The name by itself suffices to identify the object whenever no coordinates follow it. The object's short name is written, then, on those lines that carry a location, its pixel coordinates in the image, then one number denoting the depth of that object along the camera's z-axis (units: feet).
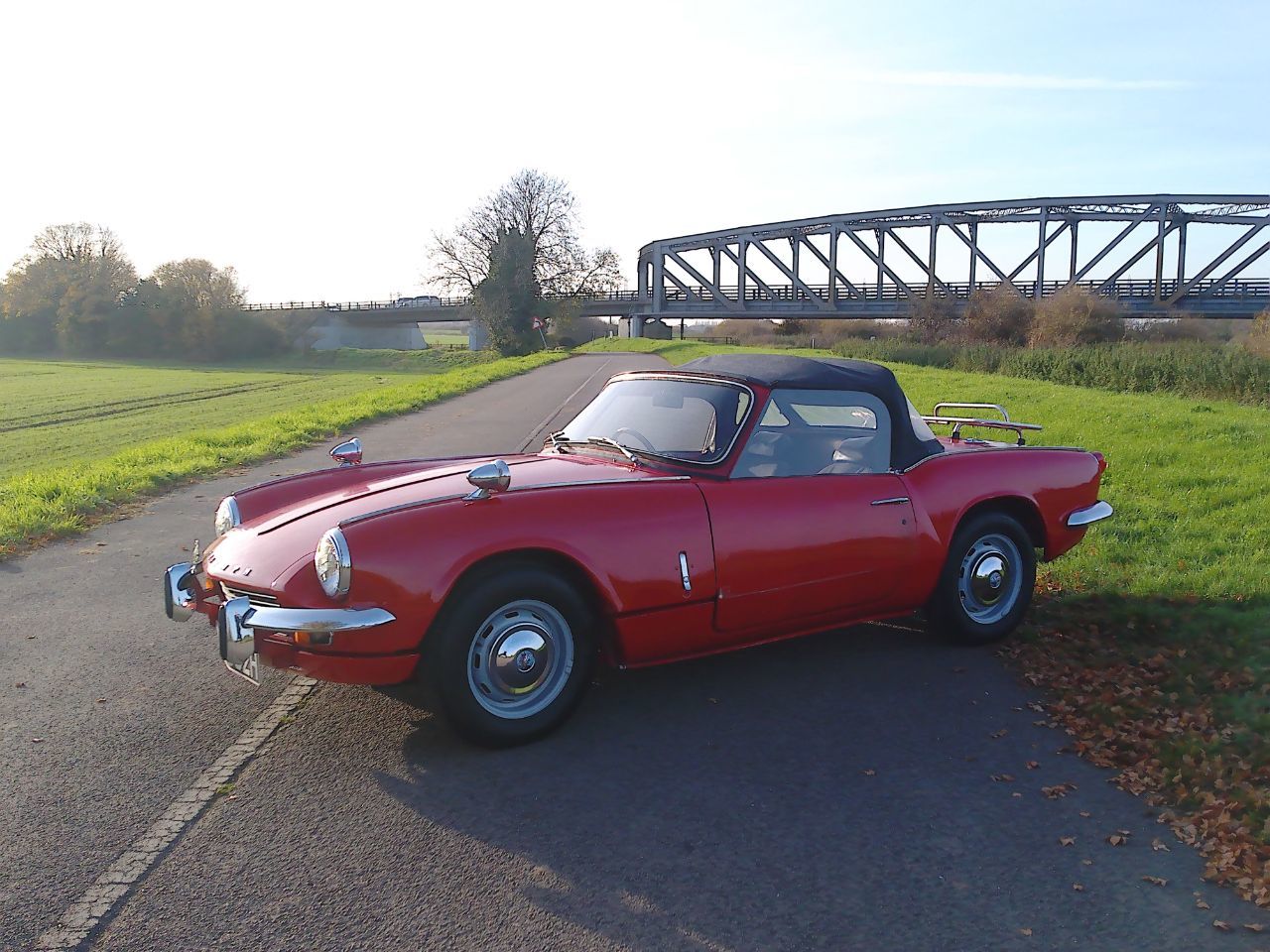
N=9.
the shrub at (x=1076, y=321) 120.57
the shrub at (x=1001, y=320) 135.60
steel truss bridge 248.32
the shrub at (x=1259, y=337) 76.74
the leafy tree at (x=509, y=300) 204.85
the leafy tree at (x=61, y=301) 241.55
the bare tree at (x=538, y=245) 229.45
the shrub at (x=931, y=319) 154.51
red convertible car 12.26
